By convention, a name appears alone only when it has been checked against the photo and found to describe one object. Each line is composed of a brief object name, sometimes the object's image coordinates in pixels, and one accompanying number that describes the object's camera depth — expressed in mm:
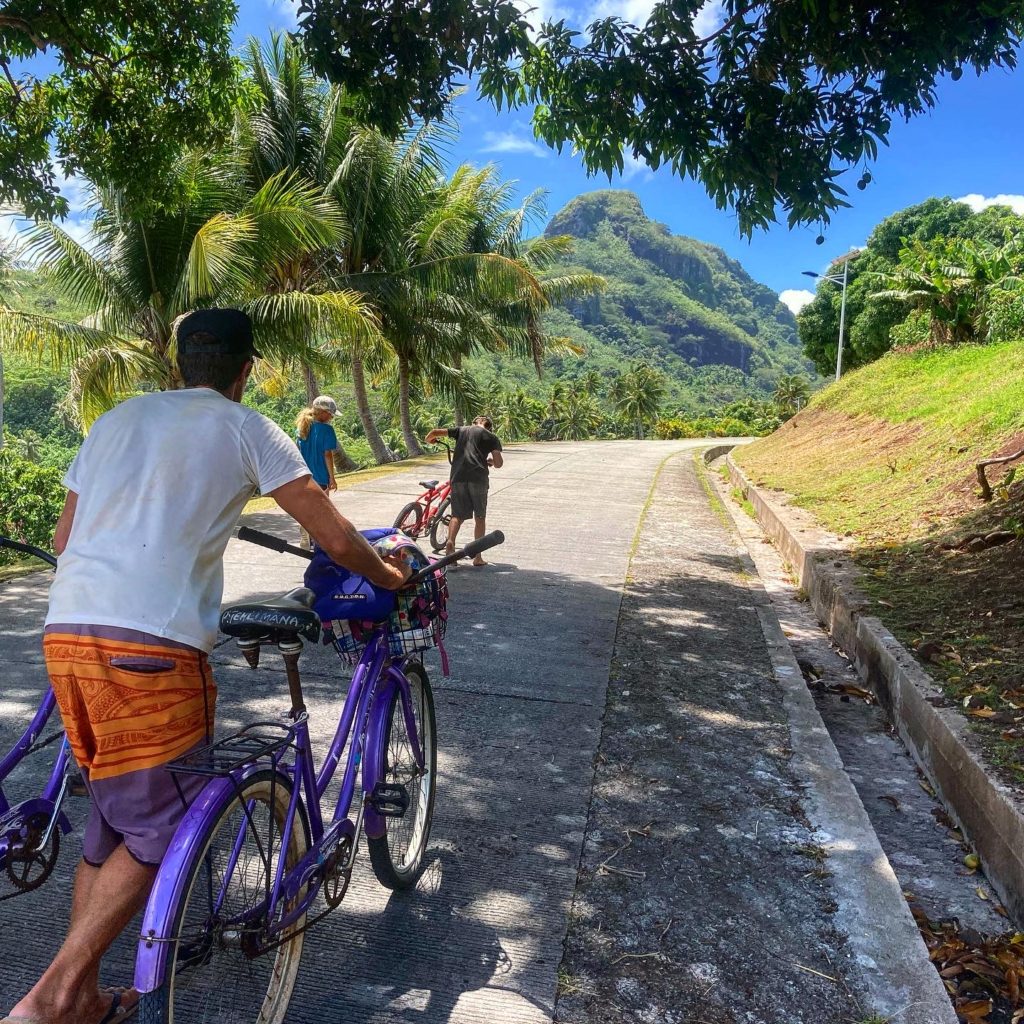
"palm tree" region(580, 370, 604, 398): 80462
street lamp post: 31344
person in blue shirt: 8977
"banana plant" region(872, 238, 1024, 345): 20516
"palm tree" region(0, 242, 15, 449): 14211
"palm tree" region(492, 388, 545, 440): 67750
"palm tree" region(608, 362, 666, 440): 73625
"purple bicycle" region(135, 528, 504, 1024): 1978
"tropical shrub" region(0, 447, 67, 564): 13016
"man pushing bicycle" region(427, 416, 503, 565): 9148
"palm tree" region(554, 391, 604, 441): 72375
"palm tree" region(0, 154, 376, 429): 12352
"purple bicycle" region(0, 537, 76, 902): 2615
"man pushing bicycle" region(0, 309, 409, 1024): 2064
